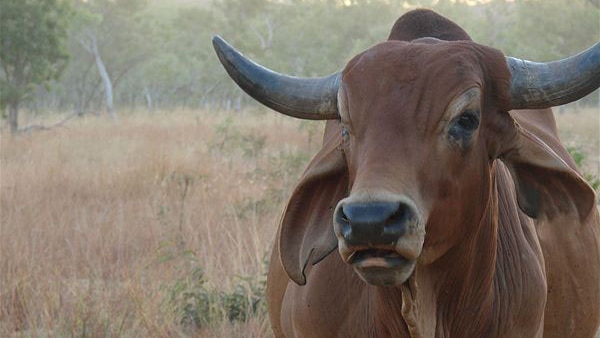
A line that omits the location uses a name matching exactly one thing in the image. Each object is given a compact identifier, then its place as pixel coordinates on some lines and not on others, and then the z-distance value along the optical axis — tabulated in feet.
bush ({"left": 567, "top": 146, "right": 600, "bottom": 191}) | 35.63
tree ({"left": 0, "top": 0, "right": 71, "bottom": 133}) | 119.85
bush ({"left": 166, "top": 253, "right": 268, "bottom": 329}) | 36.52
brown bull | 16.56
